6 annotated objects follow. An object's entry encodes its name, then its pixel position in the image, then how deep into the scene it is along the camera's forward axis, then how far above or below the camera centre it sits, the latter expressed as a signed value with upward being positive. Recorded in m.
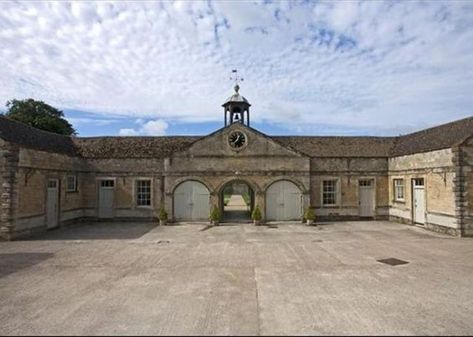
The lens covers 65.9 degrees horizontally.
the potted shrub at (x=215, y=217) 20.41 -1.85
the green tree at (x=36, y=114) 34.88 +6.71
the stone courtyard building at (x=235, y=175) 20.33 +0.52
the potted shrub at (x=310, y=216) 20.44 -1.79
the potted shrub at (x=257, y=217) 20.38 -1.84
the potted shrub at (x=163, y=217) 20.47 -1.87
